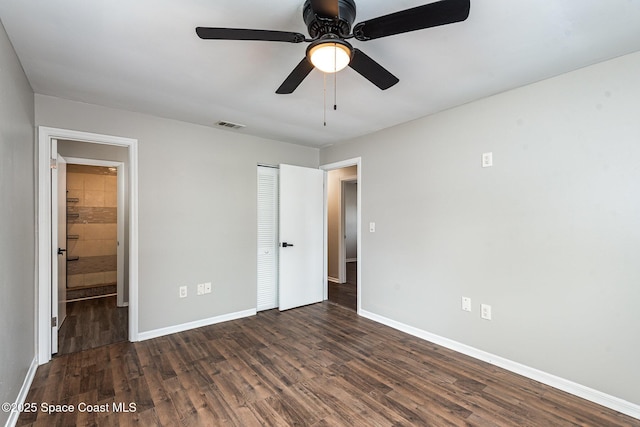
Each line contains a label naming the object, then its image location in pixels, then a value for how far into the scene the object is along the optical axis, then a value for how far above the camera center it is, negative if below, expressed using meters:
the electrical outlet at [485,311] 2.69 -0.89
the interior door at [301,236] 4.15 -0.32
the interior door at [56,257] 2.81 -0.42
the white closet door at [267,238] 4.11 -0.33
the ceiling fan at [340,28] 1.25 +0.85
